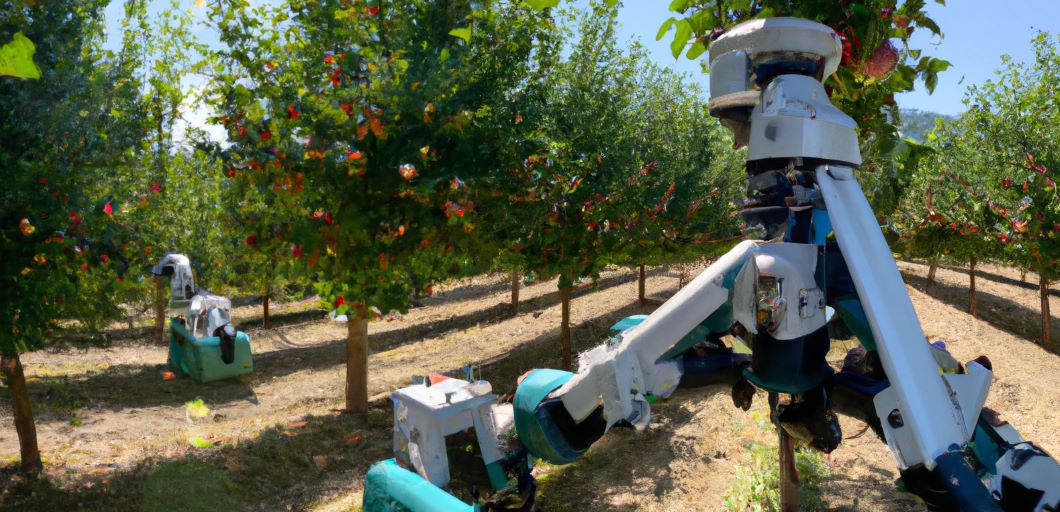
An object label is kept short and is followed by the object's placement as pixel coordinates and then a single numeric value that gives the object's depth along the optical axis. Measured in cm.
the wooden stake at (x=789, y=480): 384
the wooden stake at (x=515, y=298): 1658
